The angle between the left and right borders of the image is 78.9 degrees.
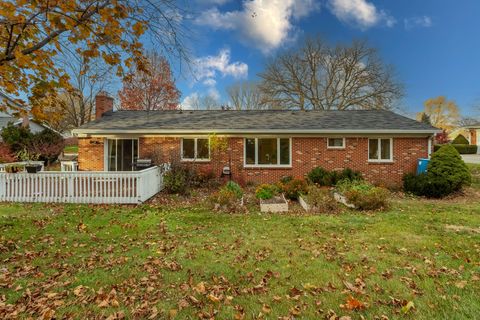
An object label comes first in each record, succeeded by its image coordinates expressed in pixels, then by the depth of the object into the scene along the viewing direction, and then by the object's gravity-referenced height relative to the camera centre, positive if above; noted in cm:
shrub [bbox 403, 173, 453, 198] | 1108 -111
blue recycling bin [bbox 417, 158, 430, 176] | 1277 -35
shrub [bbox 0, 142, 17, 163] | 1441 +16
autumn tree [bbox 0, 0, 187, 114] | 401 +183
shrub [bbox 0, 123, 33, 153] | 2002 +126
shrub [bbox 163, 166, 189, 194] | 1115 -96
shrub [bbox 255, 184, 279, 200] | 968 -119
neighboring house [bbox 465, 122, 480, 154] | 3725 +318
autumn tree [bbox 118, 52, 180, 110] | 2973 +634
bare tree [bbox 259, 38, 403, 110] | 3039 +858
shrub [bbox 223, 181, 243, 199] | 979 -113
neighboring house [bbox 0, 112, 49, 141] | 2473 +299
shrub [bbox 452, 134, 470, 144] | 3486 +208
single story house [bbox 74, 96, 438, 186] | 1366 +52
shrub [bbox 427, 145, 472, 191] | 1119 -42
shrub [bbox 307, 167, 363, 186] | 1287 -84
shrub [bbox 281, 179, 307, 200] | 1050 -116
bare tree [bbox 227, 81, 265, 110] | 4062 +874
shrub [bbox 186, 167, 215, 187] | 1203 -87
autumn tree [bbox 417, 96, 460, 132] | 6322 +1010
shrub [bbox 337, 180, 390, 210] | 894 -126
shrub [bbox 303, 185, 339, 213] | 886 -139
